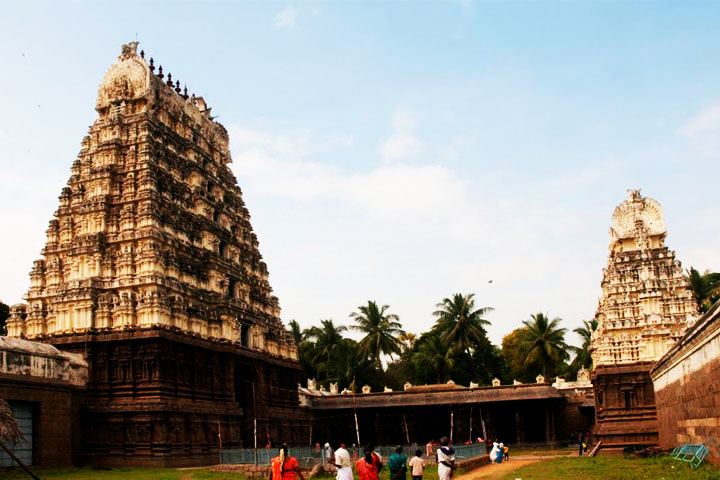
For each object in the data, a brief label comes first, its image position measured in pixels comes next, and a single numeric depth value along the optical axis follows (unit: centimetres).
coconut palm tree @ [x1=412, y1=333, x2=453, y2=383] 6706
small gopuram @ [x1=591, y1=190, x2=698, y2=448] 4003
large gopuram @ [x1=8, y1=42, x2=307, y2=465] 3528
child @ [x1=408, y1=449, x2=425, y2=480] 1812
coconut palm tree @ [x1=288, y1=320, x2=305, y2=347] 7656
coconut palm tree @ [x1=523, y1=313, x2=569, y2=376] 6525
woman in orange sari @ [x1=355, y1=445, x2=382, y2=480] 1556
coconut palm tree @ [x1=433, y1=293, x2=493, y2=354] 6919
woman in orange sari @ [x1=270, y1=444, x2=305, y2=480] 1477
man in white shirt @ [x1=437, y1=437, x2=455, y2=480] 1666
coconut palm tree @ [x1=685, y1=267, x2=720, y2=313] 5638
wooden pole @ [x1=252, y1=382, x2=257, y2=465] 4372
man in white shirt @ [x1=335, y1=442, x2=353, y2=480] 1555
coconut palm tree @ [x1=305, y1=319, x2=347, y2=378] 7250
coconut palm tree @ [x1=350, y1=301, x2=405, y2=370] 7088
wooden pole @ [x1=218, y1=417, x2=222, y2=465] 3680
